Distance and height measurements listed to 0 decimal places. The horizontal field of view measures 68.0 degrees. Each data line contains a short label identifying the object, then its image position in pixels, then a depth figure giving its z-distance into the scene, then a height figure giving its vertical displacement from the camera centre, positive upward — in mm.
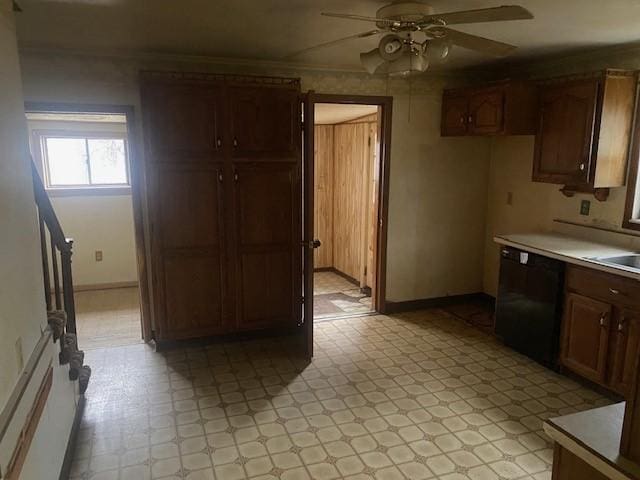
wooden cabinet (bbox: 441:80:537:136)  3805 +462
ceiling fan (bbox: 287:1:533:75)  2227 +606
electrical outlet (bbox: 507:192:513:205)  4621 -324
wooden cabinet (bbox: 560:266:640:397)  2936 -1048
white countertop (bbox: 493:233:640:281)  3013 -608
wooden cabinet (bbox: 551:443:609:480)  1326 -867
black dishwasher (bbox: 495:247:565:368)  3439 -1059
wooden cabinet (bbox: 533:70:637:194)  3301 +263
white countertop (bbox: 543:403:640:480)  1220 -762
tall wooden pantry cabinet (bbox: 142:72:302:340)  3623 -279
